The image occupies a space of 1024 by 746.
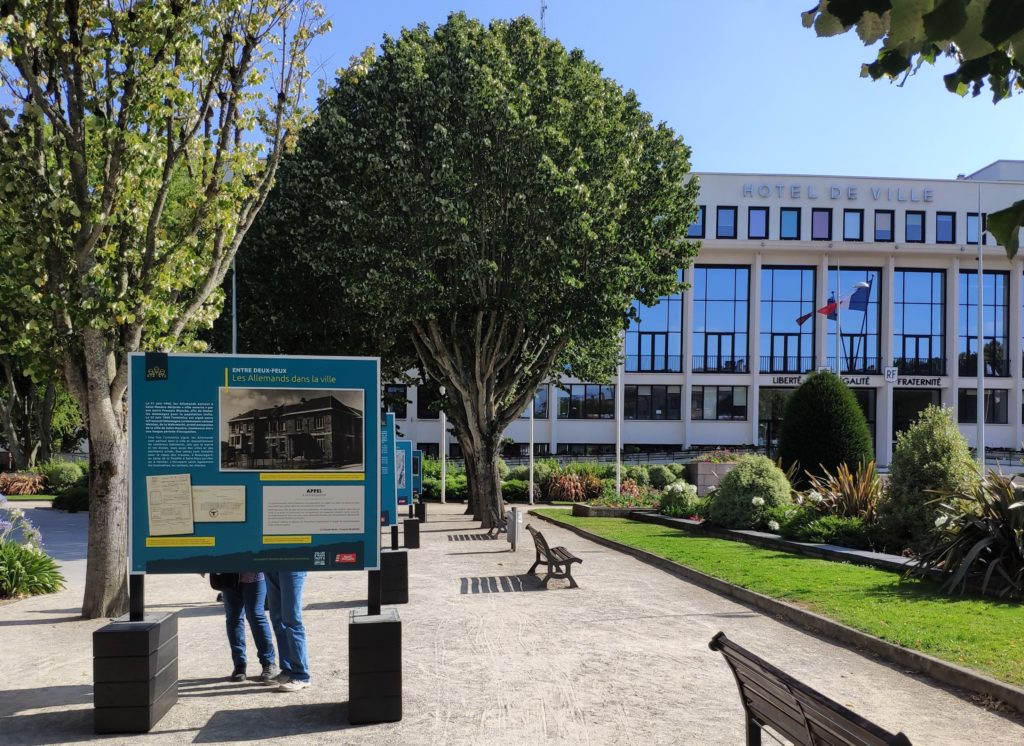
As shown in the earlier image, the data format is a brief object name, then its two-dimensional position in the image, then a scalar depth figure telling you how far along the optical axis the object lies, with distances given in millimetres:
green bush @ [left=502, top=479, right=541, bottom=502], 36662
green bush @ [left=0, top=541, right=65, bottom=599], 12164
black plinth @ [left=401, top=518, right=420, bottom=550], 17391
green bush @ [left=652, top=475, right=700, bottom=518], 24125
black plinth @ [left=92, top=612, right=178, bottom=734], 6148
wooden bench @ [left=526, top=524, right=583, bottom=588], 12930
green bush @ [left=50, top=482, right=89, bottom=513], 27797
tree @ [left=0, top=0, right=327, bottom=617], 9781
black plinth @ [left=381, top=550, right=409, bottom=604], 11453
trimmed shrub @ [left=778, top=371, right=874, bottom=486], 22109
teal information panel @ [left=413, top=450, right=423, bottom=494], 26641
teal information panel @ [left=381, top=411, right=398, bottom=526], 15398
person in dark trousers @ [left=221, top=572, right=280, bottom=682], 7180
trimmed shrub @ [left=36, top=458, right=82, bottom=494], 35344
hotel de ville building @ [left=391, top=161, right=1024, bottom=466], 56562
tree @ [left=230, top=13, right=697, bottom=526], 19703
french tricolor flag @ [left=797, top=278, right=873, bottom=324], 41594
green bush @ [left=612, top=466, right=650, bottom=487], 36438
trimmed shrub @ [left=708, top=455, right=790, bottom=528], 19281
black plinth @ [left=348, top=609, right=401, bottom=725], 6363
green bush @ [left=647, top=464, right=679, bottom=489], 36156
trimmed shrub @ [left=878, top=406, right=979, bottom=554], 13977
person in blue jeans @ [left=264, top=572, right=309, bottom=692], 6949
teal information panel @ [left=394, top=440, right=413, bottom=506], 19688
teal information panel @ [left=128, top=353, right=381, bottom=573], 6664
